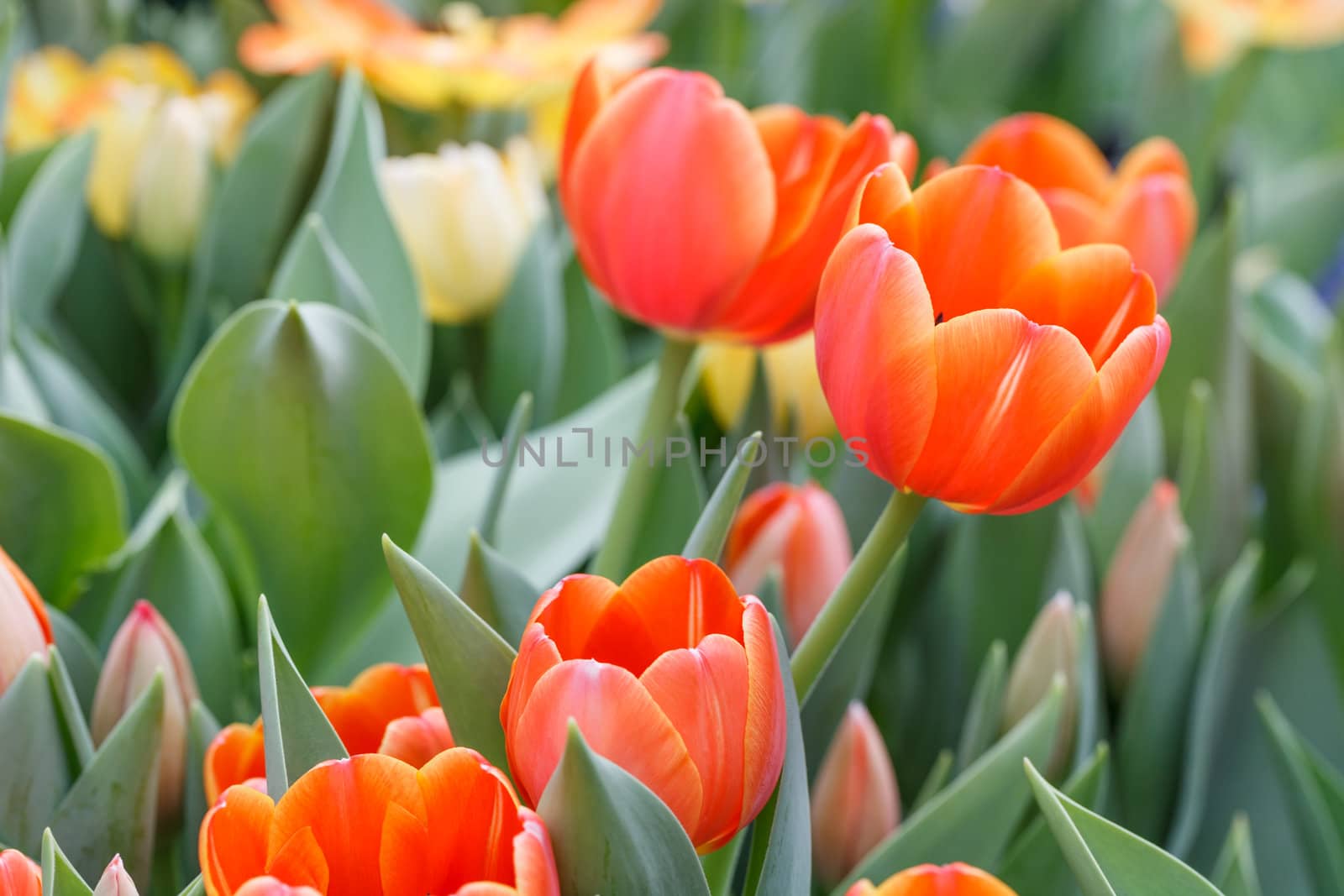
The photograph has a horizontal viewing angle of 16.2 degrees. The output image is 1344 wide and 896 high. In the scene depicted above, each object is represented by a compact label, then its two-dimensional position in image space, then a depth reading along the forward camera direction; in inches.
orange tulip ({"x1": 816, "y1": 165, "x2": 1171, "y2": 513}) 37.6
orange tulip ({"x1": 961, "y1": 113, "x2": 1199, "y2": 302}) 45.1
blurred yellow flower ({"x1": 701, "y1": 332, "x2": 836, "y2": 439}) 45.5
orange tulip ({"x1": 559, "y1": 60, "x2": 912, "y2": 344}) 40.5
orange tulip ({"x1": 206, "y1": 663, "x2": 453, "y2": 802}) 38.4
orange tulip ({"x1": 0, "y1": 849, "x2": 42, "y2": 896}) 37.0
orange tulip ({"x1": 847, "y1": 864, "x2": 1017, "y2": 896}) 36.7
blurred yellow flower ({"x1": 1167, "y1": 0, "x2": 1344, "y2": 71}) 69.3
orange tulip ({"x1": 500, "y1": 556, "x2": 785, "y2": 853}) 37.0
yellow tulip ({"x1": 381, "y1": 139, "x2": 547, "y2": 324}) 47.2
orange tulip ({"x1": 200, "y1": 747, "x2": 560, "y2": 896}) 36.8
